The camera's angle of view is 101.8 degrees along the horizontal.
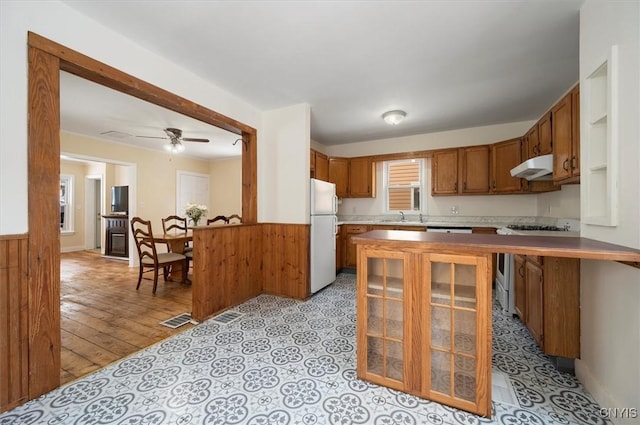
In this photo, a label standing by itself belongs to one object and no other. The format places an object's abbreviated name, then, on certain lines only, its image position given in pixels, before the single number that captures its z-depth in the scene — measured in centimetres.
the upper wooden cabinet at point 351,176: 494
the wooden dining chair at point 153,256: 364
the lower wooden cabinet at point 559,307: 182
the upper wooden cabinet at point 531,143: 302
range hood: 254
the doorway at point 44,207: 157
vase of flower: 433
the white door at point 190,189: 616
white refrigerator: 347
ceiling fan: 422
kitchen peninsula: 144
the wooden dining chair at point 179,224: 432
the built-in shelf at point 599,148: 142
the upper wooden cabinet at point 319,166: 420
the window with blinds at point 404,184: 478
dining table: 379
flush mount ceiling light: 360
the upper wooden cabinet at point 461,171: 409
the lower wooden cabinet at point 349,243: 461
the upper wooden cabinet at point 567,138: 208
